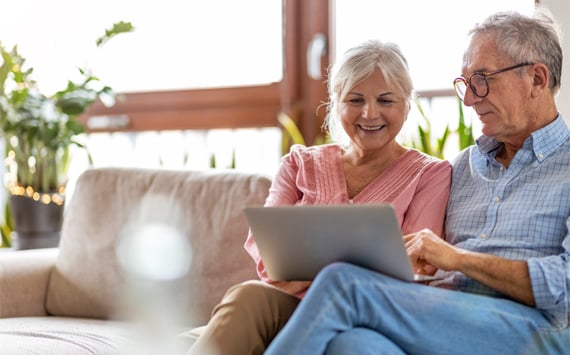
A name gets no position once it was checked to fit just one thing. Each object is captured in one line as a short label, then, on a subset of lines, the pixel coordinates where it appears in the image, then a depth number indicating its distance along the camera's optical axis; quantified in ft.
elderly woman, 6.95
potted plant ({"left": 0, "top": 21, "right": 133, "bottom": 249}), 10.87
